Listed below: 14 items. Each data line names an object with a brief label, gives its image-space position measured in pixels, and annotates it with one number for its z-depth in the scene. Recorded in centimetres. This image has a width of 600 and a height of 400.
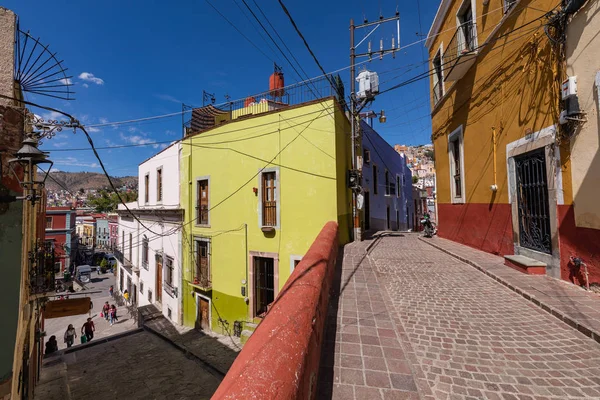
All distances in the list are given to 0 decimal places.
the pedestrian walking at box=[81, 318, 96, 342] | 1342
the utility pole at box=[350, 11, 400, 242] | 1015
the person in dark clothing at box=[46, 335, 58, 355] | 1121
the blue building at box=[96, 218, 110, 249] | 4586
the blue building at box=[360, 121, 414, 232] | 1495
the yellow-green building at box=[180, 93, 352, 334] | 927
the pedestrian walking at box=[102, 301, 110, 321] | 1781
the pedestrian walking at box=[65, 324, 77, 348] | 1327
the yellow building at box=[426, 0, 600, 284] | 489
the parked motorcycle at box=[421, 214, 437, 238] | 1298
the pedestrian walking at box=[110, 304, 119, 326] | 1737
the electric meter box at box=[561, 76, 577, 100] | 444
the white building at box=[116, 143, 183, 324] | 1338
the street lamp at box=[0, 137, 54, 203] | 433
